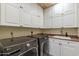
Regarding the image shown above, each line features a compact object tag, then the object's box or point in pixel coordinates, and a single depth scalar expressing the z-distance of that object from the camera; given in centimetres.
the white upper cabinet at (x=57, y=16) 176
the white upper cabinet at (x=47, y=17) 202
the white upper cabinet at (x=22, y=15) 90
